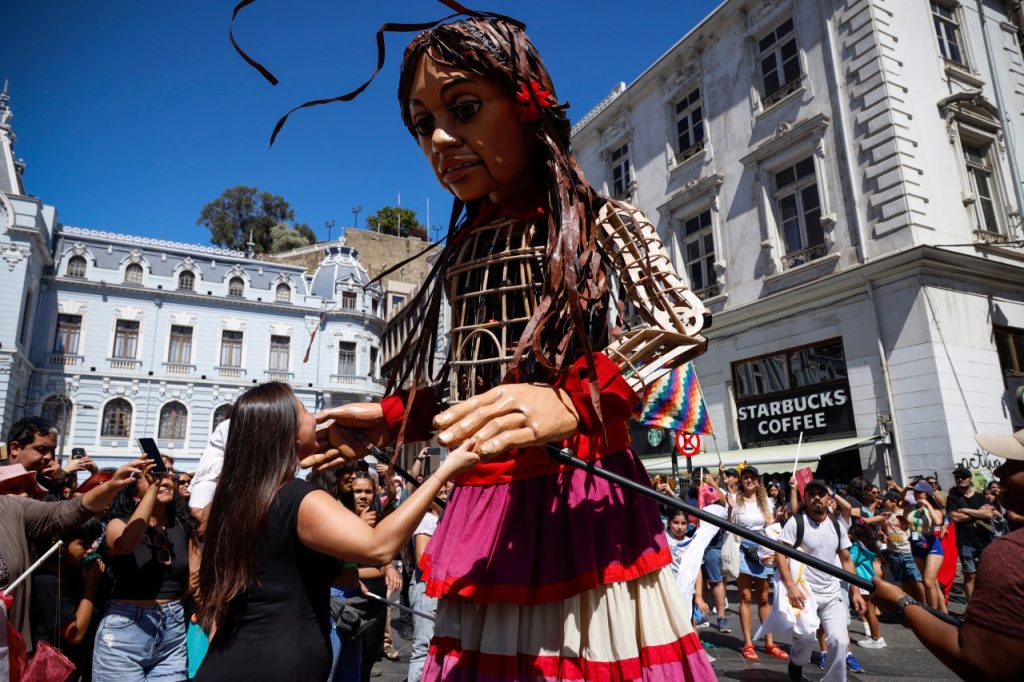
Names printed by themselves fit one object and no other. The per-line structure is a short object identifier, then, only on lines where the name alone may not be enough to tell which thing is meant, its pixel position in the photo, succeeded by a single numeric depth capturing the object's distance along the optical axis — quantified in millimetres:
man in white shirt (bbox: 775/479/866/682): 5348
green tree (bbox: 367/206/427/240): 50906
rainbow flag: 11633
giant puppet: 1638
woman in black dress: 1971
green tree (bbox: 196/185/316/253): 44875
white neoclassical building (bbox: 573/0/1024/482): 11922
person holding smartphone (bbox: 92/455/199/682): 3846
